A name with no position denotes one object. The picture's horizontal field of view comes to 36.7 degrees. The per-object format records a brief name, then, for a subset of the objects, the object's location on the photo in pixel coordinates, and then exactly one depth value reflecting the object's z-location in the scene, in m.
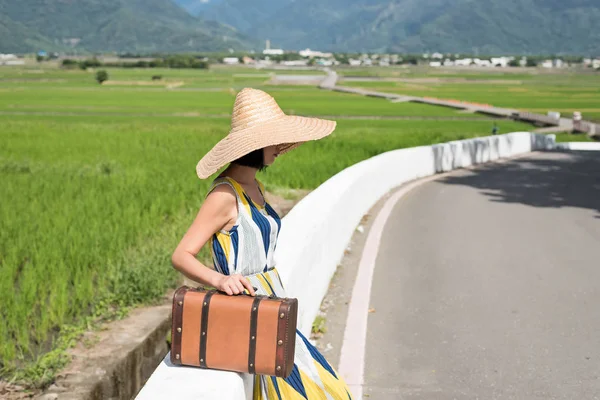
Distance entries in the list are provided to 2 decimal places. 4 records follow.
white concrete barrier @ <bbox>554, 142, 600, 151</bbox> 33.84
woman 3.61
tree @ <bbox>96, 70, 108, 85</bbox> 108.47
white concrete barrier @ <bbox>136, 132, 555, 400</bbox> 3.44
